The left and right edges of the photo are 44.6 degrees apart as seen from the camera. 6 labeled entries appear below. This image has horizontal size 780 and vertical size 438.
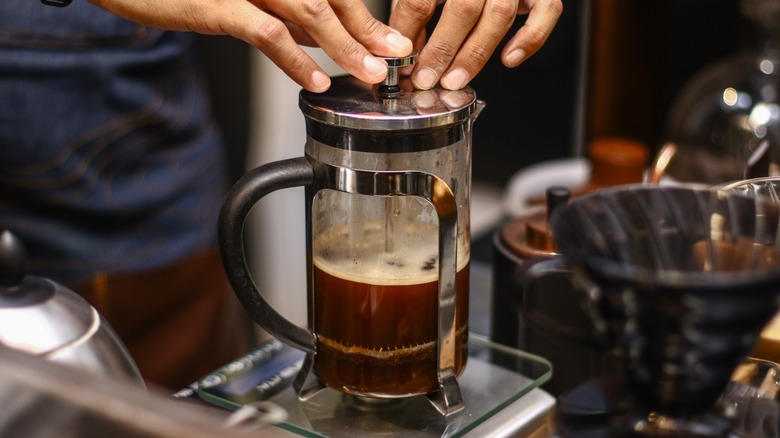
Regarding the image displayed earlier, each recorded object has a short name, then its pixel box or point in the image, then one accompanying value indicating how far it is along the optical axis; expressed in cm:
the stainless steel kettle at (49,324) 66
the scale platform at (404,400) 78
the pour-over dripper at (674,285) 53
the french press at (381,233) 70
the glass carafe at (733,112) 141
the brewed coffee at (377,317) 73
